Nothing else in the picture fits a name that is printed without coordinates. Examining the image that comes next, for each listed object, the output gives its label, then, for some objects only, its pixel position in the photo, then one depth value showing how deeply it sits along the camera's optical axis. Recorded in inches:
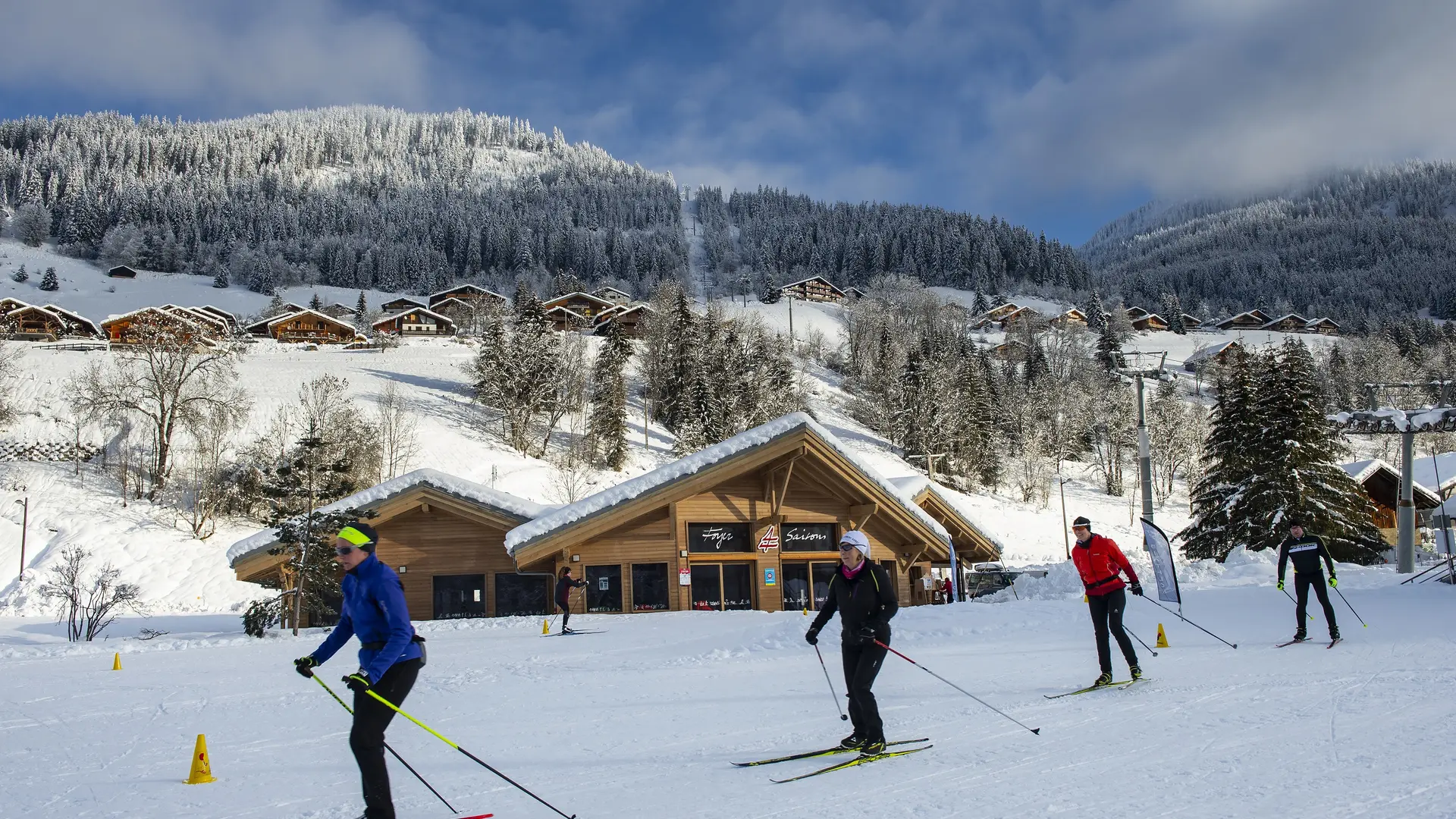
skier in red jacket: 343.6
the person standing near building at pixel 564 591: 684.7
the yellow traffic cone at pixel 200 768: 248.7
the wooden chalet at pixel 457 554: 898.1
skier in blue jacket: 187.9
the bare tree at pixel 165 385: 1712.6
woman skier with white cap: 254.7
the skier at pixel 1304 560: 434.9
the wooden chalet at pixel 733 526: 838.5
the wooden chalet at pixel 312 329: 3444.9
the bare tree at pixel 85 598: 835.4
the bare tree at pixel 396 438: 1850.4
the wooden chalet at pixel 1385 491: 1619.1
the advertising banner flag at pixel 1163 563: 609.0
